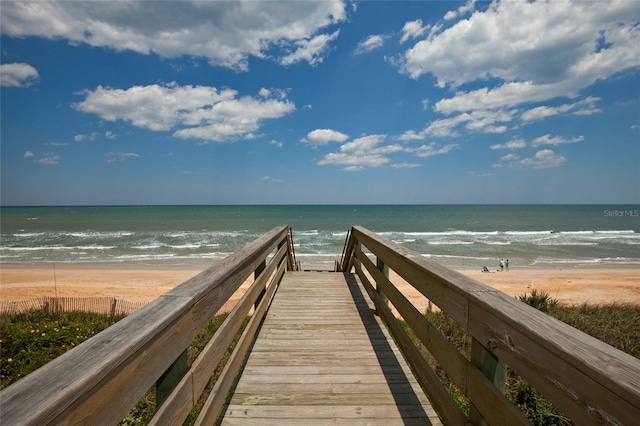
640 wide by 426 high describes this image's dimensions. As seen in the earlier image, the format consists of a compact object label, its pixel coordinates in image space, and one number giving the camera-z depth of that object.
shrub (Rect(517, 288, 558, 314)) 6.63
